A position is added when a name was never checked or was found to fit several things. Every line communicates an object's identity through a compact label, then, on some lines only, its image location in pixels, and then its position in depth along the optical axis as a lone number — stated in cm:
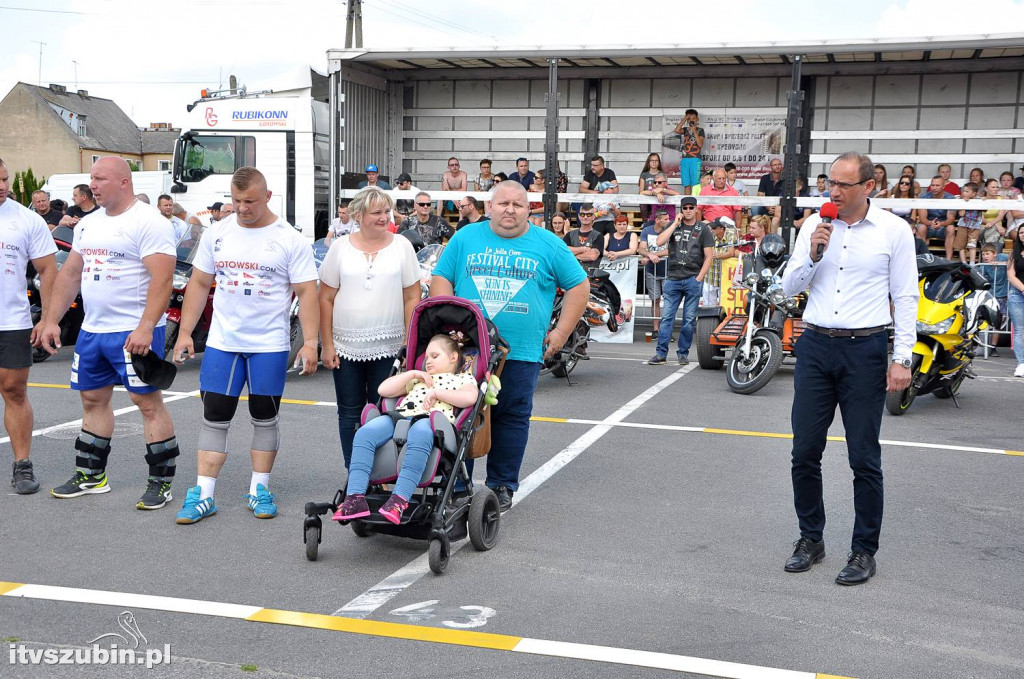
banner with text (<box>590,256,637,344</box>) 1505
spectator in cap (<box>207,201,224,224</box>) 1656
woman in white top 596
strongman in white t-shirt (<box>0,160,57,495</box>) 625
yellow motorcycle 967
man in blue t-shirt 584
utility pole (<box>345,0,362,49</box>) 3609
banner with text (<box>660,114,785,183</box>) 1942
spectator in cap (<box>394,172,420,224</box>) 1731
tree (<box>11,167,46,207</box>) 5988
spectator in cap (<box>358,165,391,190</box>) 1736
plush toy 552
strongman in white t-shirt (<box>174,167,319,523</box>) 576
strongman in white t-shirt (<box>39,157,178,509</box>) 601
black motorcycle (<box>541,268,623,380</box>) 1131
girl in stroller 504
